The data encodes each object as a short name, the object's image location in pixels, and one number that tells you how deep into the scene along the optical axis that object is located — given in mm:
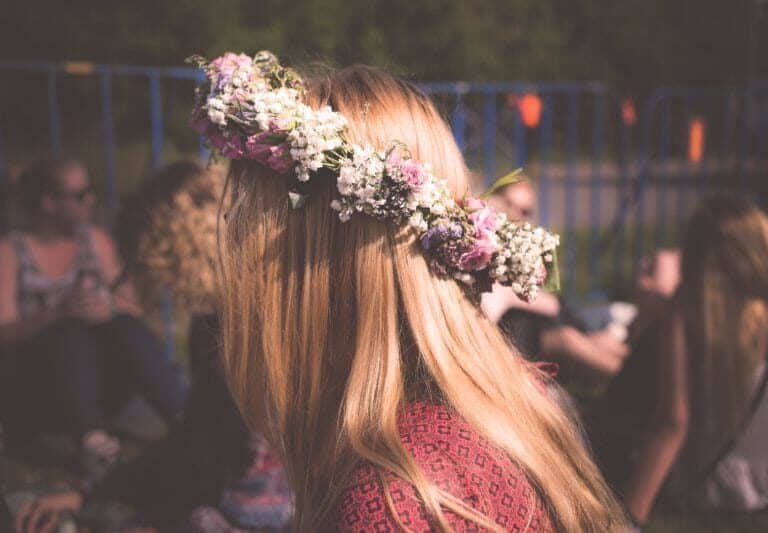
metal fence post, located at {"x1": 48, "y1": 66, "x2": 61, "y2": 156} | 4429
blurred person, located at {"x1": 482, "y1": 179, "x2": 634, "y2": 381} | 2898
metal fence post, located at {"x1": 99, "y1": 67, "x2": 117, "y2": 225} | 4586
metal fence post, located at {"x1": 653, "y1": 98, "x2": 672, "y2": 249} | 7008
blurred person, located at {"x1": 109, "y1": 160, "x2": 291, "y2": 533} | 2182
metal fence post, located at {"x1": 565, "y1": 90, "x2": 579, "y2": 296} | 6547
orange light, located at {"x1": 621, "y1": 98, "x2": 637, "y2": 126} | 6841
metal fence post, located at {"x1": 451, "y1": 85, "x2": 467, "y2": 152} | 5770
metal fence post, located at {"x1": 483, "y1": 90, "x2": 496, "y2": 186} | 6039
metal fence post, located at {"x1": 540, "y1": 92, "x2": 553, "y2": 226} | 6453
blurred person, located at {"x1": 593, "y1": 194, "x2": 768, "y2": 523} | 2943
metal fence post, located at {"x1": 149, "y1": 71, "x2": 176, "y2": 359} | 4734
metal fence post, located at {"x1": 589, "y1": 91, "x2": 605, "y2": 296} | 6715
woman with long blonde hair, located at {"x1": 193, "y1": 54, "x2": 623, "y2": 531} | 1205
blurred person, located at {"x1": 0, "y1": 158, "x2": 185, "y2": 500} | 3580
